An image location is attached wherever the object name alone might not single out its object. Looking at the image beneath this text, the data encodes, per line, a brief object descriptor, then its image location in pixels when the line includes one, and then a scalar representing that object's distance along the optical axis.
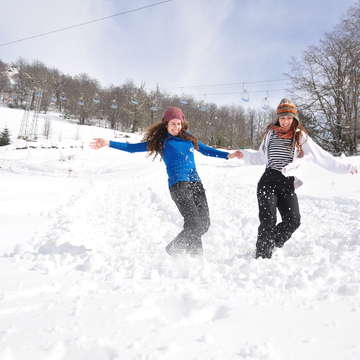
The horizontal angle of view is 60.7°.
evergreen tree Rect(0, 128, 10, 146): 32.82
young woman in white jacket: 3.54
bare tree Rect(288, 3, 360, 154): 24.89
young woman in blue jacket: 3.49
